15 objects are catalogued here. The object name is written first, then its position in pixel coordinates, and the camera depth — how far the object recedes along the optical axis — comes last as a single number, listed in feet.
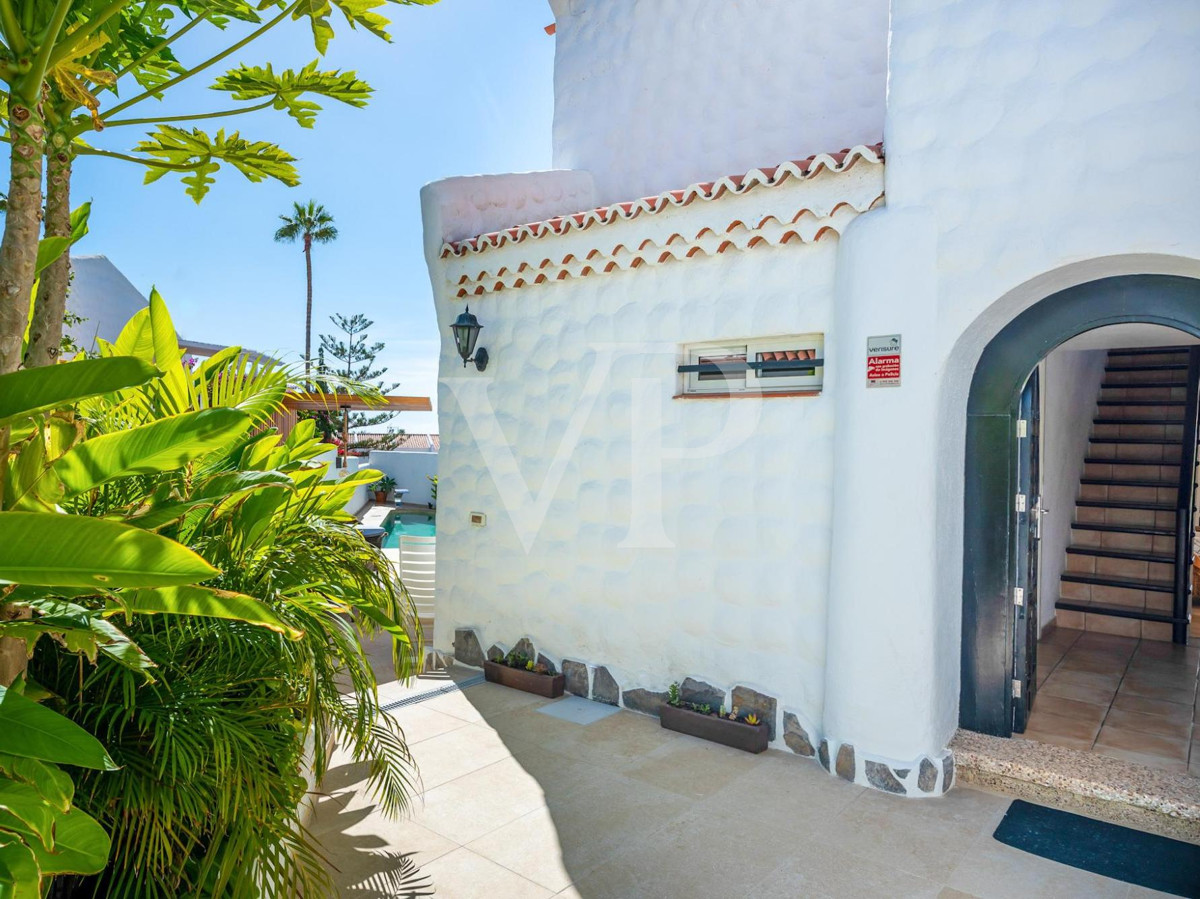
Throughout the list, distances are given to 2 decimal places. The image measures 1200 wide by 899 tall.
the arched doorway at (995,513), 14.60
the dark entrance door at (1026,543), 15.37
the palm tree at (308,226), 102.73
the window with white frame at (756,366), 16.17
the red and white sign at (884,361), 14.32
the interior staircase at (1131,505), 24.52
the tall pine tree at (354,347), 117.39
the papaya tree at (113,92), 6.60
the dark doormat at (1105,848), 11.39
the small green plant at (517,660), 20.76
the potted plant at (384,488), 66.69
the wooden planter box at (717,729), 16.02
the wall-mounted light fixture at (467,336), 21.45
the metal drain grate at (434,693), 18.98
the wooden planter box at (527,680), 19.63
